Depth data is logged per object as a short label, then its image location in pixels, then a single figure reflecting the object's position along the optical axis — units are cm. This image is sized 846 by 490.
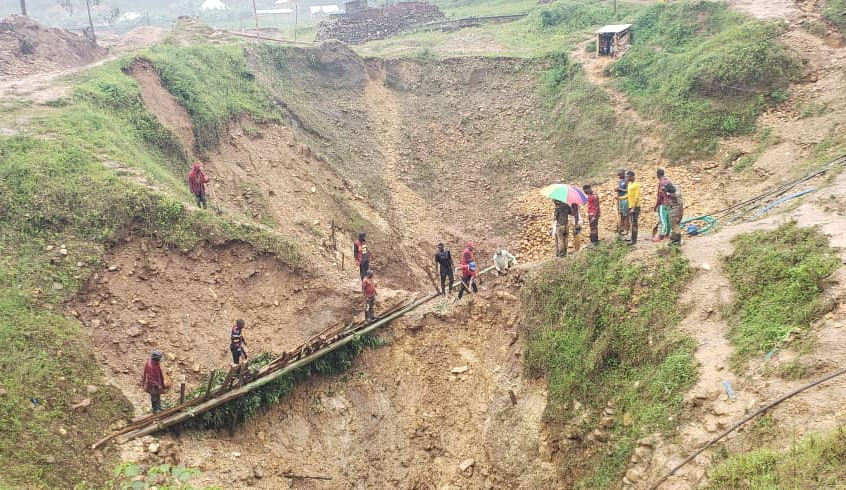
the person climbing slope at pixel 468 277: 1266
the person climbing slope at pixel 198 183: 1436
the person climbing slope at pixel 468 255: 1253
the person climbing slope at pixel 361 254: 1388
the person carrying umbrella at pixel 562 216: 1172
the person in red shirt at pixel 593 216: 1178
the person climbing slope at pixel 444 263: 1296
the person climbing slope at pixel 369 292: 1238
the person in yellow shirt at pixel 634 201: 1112
